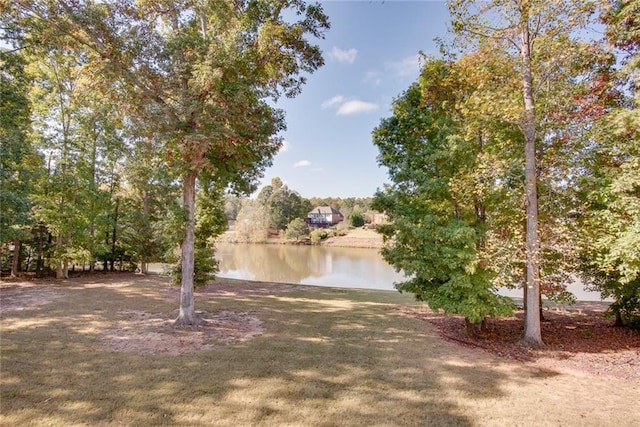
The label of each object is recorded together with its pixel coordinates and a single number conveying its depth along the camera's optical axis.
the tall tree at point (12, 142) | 7.18
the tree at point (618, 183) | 5.66
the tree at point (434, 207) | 6.47
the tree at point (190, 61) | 6.38
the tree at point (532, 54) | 6.38
